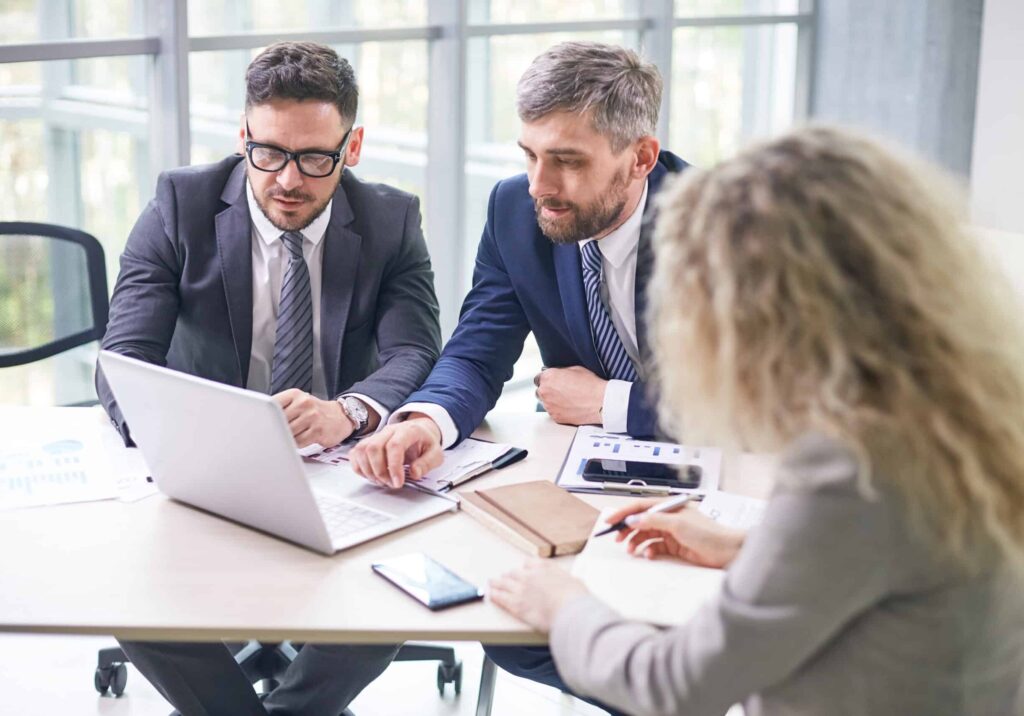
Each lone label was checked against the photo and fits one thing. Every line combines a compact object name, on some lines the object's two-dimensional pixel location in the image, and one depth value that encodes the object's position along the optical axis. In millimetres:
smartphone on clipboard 1937
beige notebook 1687
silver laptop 1574
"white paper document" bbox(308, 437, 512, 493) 1932
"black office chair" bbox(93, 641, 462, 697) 2580
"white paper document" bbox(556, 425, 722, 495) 1936
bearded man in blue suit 2234
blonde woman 1134
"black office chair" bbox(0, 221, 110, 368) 2633
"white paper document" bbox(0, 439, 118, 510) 1853
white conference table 1465
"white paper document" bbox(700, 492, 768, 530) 1781
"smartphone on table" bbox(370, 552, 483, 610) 1521
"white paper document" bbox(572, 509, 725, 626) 1486
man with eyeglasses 2305
